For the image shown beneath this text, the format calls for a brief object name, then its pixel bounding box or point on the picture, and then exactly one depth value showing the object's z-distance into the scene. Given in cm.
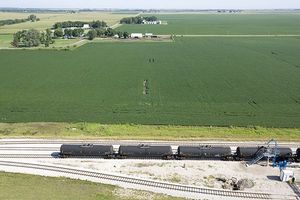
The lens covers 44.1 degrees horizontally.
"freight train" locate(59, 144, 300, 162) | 4644
